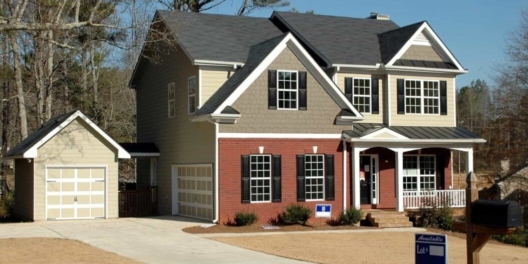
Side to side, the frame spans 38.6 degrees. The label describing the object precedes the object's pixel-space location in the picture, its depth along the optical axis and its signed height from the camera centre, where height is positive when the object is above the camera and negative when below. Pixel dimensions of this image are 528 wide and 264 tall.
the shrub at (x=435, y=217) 29.80 -2.55
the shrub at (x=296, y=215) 28.05 -2.28
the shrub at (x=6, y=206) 33.55 -2.30
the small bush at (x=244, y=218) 27.45 -2.35
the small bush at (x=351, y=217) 29.05 -2.45
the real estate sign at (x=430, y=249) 11.77 -1.52
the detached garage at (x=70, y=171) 29.38 -0.63
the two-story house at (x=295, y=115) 28.42 +1.58
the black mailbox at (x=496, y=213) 11.50 -0.95
